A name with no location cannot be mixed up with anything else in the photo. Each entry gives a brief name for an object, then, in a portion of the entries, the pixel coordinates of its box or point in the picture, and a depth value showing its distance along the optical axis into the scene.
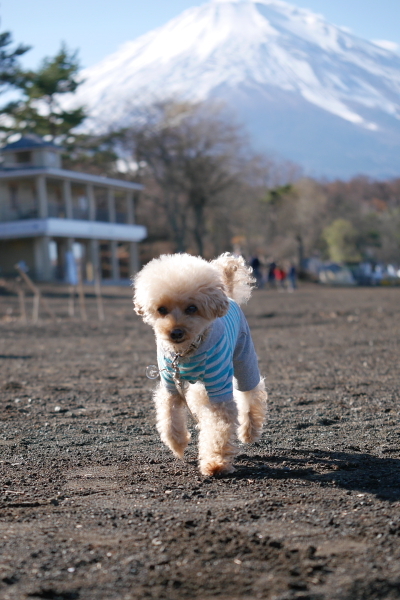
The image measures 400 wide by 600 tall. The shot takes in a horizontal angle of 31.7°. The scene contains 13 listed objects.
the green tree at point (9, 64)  34.32
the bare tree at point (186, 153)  56.31
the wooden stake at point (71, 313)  21.97
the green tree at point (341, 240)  68.94
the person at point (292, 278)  41.88
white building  44.09
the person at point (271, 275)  45.72
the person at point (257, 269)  40.59
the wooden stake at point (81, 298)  20.14
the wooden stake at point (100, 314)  20.41
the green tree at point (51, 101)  50.47
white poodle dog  4.32
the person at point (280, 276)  43.53
